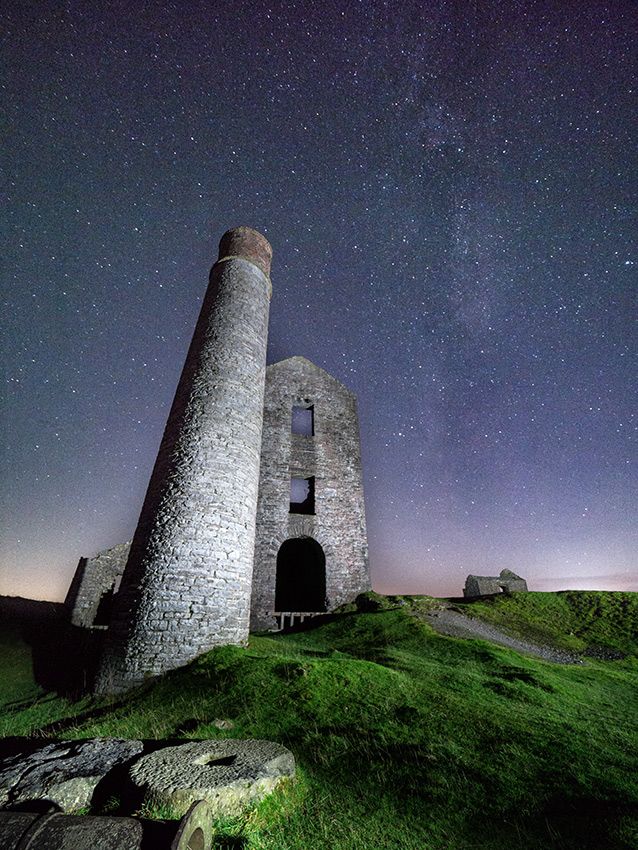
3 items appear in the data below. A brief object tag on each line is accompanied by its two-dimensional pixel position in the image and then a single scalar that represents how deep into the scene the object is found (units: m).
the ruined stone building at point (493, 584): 26.67
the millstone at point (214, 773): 3.12
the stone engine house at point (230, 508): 7.86
